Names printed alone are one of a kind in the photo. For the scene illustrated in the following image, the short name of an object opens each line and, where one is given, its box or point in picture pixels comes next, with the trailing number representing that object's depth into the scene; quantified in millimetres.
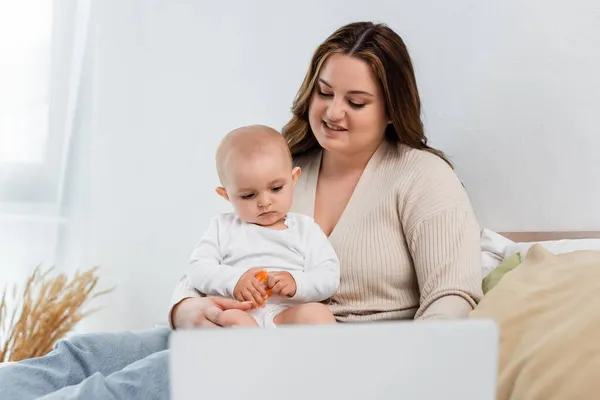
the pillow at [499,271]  2106
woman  2083
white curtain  3142
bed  1638
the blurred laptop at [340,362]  1298
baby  2011
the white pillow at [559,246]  2075
